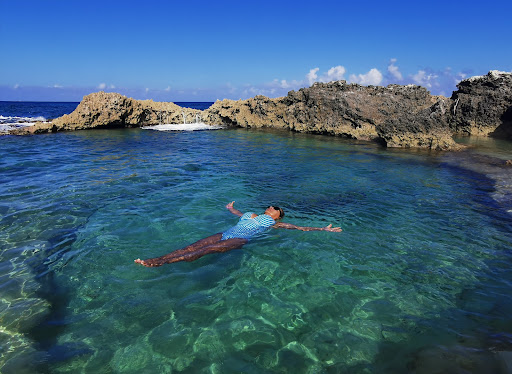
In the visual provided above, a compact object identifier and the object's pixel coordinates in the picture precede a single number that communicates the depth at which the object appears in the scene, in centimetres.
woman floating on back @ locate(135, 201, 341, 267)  506
